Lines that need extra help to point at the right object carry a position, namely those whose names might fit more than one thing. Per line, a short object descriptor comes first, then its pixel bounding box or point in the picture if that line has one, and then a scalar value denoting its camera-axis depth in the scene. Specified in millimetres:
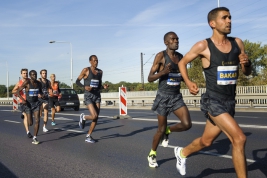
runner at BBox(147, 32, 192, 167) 5996
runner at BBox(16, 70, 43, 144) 9832
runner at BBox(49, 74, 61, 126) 14198
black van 25453
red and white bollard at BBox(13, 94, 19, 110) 27812
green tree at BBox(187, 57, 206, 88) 42925
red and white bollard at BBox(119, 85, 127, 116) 16906
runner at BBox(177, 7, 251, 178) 4352
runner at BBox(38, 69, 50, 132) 12029
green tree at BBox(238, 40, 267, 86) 51406
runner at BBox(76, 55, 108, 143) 9139
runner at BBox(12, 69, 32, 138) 9940
